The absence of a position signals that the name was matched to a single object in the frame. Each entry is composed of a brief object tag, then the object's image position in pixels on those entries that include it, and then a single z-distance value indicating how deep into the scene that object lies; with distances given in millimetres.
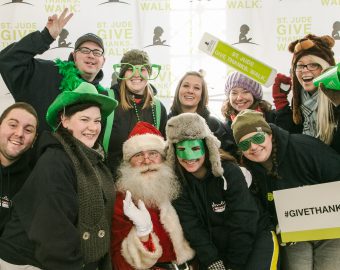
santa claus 2119
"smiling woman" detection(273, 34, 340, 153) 2295
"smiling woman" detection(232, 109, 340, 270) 2242
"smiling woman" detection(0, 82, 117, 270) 1613
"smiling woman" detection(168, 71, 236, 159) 2947
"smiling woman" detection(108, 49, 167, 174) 2695
